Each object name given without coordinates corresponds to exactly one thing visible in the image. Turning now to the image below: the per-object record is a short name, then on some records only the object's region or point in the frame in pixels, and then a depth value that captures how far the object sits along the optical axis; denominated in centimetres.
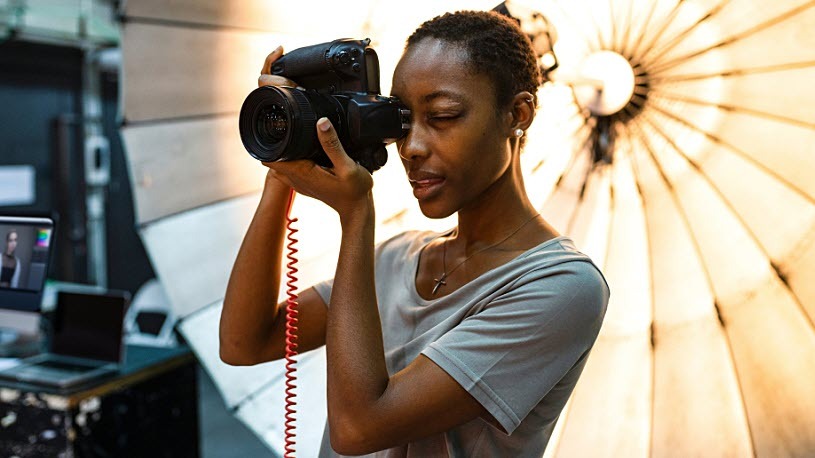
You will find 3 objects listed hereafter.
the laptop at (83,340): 186
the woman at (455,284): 81
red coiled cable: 100
